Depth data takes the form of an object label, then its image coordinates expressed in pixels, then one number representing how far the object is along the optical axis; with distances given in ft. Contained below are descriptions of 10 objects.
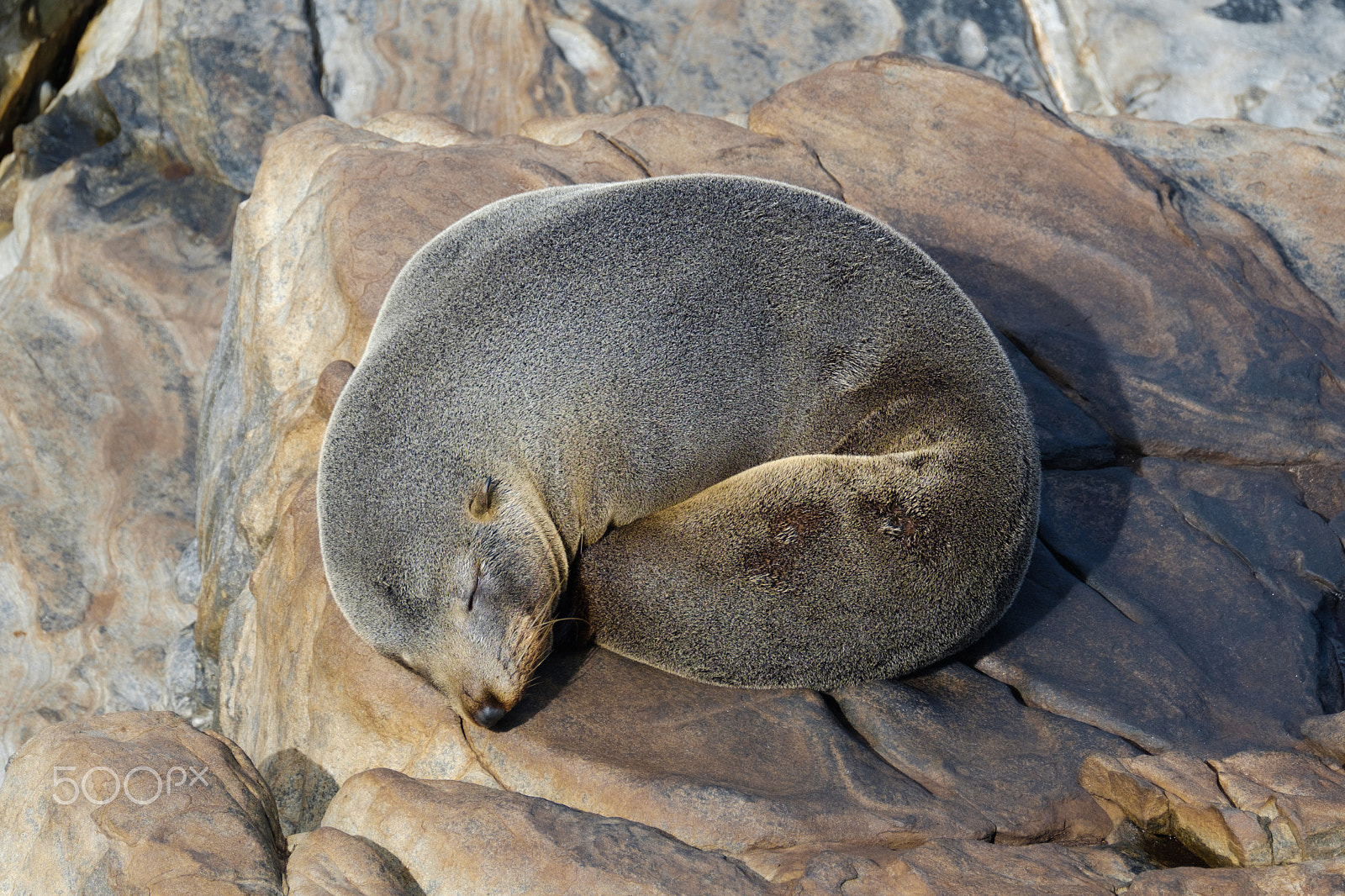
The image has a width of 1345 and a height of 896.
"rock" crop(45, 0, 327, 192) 61.00
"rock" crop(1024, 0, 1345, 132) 62.75
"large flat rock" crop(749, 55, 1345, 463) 35.32
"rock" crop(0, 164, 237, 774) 44.96
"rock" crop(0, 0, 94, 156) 63.72
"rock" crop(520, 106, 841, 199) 40.81
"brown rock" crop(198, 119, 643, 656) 35.58
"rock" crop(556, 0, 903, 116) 63.82
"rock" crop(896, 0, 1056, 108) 63.82
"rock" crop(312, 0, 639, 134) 62.80
